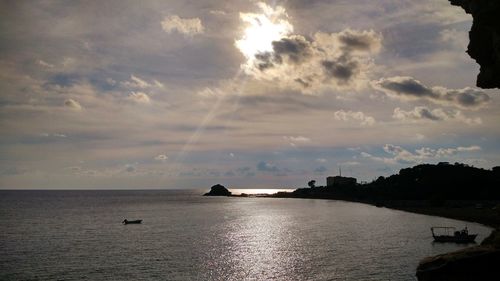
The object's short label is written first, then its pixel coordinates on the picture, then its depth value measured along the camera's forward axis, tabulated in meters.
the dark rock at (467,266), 32.38
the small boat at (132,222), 135.25
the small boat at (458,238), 85.62
